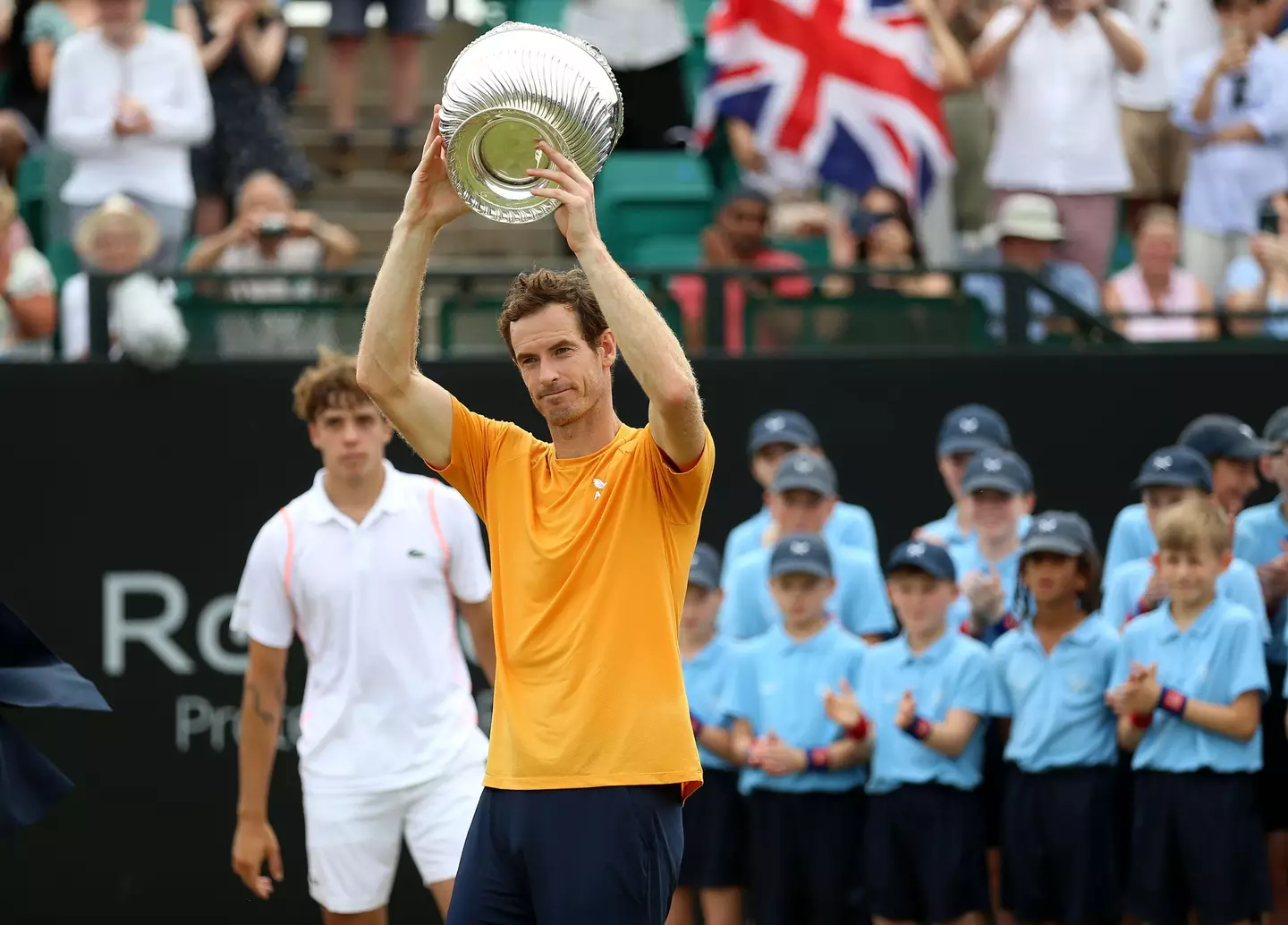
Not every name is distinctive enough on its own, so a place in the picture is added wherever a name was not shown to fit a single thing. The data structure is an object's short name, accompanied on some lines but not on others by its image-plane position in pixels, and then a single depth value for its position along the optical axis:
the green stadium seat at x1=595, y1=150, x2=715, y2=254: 23.58
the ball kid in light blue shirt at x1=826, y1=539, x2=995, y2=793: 14.88
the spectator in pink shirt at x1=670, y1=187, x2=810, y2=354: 18.98
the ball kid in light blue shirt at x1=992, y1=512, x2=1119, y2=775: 14.66
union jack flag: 22.39
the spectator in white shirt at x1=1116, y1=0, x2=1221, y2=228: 23.28
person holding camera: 18.56
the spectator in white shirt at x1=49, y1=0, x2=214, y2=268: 20.53
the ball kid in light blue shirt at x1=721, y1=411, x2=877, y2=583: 17.28
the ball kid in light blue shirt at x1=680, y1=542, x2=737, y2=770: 15.83
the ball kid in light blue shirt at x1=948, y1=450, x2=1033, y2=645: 16.06
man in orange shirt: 8.74
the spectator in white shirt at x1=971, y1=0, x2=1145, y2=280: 21.66
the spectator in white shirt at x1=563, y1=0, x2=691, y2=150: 23.83
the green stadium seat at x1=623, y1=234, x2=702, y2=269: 22.64
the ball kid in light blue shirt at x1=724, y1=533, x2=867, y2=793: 15.26
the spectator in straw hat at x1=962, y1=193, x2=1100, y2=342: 20.44
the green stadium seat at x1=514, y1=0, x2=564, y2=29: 24.87
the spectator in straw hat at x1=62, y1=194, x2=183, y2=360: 19.05
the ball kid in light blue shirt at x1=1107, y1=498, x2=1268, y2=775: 14.12
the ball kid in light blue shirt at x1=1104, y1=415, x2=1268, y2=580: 16.33
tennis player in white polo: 12.93
